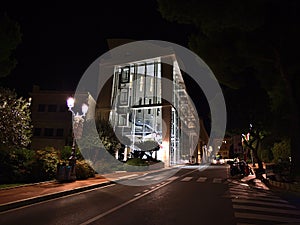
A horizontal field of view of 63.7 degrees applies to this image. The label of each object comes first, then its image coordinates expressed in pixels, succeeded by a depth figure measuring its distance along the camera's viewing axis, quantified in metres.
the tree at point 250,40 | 11.62
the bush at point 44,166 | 13.30
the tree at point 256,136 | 24.88
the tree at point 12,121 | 15.55
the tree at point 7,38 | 11.49
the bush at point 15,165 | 12.18
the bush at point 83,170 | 15.61
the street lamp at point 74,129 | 13.38
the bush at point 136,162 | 26.78
